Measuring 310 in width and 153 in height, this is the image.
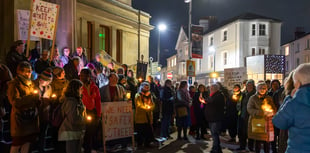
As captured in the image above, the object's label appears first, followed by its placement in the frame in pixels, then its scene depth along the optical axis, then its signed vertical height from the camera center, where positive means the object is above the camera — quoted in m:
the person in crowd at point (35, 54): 9.30 +0.74
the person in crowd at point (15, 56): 7.54 +0.54
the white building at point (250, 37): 38.12 +5.33
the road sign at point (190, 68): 17.08 +0.54
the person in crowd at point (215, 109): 8.12 -0.92
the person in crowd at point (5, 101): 6.09 -0.55
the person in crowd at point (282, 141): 5.42 -1.21
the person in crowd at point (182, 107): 10.84 -1.14
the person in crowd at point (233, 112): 10.52 -1.31
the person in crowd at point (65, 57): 9.65 +0.67
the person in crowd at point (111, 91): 7.99 -0.40
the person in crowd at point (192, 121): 11.59 -1.79
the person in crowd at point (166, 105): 10.77 -1.06
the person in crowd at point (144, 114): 9.09 -1.18
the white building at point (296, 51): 42.84 +4.17
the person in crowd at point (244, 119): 8.55 -1.29
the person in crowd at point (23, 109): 5.38 -0.62
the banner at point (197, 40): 17.89 +2.30
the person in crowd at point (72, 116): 5.69 -0.77
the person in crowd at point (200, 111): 11.36 -1.36
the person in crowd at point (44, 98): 6.22 -0.46
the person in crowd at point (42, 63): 8.17 +0.39
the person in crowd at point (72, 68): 8.56 +0.26
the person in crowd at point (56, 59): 9.14 +0.58
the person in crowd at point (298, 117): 3.47 -0.49
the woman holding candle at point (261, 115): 7.60 -1.00
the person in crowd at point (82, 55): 10.33 +0.81
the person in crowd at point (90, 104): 6.92 -0.66
